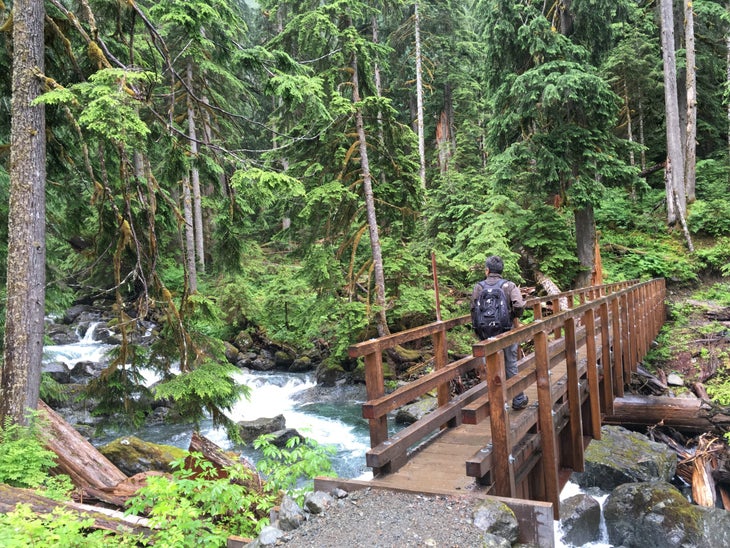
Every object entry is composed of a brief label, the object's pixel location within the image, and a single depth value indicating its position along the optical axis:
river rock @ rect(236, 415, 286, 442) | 11.37
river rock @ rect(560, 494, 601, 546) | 6.99
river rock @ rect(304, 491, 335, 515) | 3.44
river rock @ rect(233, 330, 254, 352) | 19.17
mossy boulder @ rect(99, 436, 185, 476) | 7.00
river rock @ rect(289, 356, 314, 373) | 17.38
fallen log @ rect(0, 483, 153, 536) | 4.31
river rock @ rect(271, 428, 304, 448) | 10.94
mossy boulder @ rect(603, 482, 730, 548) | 6.41
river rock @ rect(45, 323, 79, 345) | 18.78
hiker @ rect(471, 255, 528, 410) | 5.17
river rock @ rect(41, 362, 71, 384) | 14.15
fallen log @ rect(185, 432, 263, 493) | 5.96
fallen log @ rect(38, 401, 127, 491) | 5.78
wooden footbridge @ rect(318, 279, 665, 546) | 3.73
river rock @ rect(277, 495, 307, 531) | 3.32
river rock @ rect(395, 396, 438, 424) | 11.89
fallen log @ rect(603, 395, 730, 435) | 8.84
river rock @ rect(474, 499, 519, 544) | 3.05
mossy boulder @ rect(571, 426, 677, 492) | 8.04
